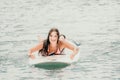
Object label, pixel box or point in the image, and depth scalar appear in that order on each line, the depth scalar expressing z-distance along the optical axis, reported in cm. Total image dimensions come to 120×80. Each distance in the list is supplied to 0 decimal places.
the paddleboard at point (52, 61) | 2234
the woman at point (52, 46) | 2256
